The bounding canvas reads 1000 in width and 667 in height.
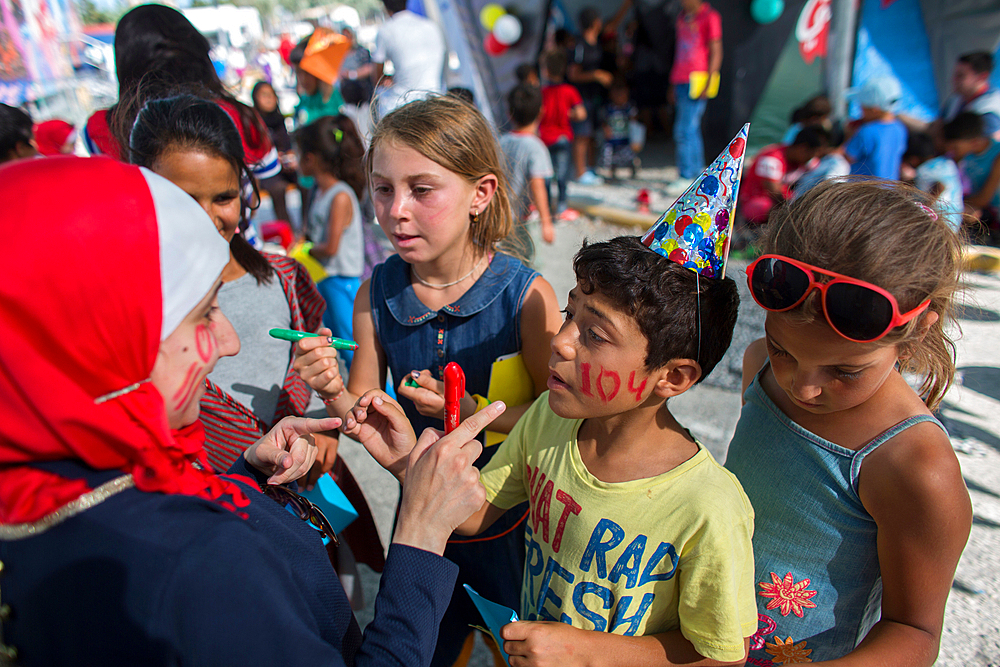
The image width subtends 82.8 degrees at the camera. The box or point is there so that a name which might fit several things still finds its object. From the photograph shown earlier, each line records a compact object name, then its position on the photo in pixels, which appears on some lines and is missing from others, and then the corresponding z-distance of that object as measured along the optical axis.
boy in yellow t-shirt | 1.12
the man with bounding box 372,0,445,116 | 5.63
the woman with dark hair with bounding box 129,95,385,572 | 1.66
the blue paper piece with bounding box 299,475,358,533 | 1.73
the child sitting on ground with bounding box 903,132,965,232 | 5.18
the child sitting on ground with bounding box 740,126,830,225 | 5.79
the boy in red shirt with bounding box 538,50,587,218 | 7.90
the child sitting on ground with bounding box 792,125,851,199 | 5.30
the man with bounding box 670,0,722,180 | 7.32
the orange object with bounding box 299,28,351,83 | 6.46
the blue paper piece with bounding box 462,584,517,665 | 1.38
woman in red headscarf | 0.72
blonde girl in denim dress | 1.65
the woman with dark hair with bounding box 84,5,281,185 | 2.10
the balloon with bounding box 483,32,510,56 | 9.31
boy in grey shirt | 5.24
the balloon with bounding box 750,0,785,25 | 7.11
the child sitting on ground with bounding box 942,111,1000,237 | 5.51
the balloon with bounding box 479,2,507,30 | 9.10
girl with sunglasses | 1.07
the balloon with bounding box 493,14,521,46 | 8.95
